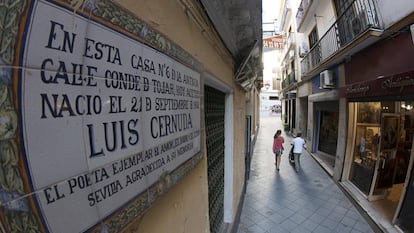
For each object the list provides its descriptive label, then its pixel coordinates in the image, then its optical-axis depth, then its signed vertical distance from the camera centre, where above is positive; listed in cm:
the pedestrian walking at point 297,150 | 855 -182
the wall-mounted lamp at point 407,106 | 502 -1
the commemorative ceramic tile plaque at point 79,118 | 53 -3
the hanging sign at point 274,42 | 1222 +408
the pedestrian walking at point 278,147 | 865 -172
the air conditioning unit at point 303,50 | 1235 +351
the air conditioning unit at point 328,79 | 776 +105
